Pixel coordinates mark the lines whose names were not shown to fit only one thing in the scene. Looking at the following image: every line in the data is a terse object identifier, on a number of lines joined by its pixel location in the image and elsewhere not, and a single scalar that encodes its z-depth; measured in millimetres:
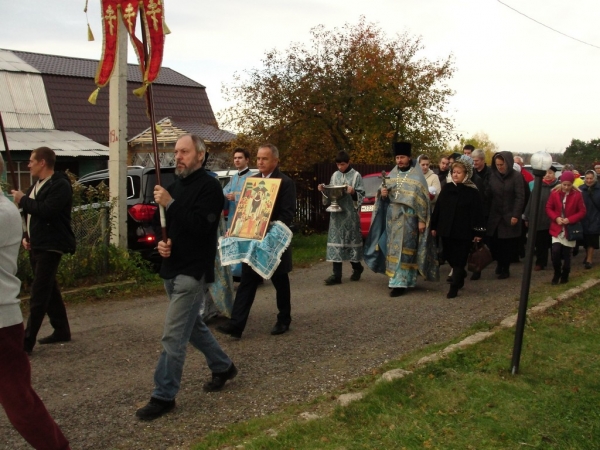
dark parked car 10867
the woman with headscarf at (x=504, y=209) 11172
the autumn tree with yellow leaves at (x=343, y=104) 18219
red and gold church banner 5062
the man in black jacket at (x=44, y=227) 6625
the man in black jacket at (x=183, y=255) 5020
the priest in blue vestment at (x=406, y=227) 9633
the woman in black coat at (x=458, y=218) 9469
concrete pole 10453
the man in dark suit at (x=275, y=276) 7105
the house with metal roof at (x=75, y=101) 27594
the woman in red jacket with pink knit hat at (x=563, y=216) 10219
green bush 9883
